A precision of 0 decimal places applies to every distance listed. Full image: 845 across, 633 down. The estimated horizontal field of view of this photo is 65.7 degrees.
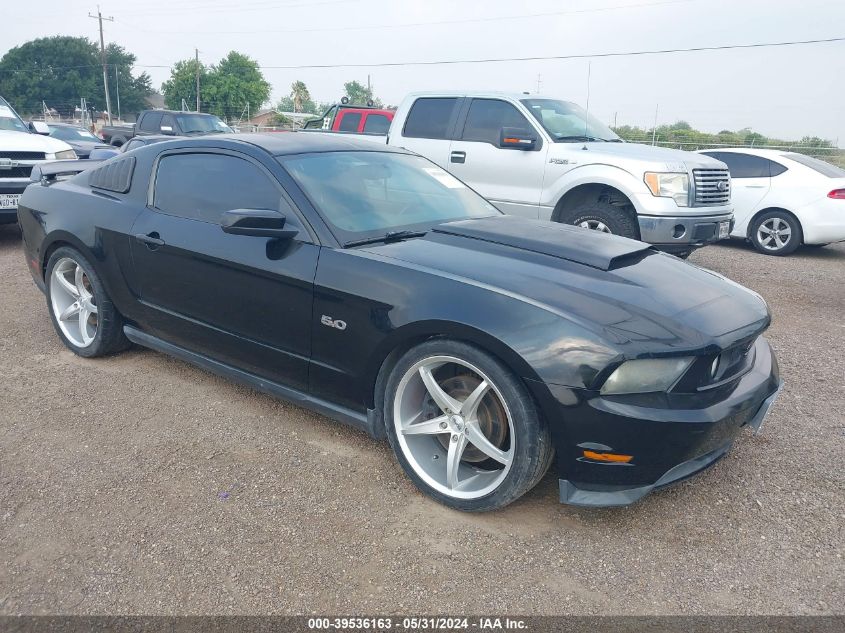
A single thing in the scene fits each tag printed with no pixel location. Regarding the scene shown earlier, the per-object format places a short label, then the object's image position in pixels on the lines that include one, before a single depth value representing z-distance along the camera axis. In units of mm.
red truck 11078
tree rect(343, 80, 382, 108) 116656
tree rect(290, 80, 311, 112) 83106
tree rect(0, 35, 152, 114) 77562
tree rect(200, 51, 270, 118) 77000
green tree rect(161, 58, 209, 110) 77312
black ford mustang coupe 2439
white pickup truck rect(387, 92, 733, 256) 6376
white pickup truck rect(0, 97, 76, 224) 7625
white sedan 8570
